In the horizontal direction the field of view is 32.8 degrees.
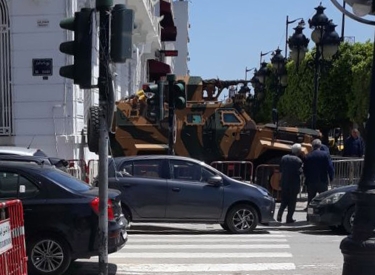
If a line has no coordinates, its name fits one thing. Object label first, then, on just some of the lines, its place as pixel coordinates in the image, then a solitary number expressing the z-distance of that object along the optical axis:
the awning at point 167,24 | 51.35
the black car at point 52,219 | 8.28
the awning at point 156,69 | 42.91
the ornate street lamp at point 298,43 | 18.25
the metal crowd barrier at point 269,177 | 18.23
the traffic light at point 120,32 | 7.80
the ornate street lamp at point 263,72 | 27.11
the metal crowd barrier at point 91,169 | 16.90
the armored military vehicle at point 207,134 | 19.97
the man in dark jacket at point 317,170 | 14.73
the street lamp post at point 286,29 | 50.90
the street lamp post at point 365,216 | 5.80
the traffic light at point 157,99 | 16.36
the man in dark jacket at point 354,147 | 19.80
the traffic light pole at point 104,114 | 7.82
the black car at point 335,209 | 12.70
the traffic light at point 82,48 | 7.79
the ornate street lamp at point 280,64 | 21.97
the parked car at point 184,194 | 12.65
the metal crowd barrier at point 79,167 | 16.62
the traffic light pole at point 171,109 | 16.34
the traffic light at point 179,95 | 16.36
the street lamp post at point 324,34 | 16.95
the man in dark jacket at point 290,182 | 14.43
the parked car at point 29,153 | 11.75
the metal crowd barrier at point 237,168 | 18.75
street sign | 17.25
